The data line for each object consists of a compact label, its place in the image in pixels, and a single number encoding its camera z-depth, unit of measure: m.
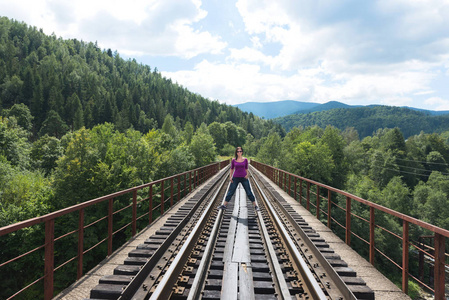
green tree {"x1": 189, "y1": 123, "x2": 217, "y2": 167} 65.31
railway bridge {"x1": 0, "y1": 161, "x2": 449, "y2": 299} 3.64
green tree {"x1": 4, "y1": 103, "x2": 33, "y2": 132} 80.94
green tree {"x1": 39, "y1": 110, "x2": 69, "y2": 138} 79.81
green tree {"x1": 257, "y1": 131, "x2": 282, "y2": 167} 71.38
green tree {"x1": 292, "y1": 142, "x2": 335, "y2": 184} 49.72
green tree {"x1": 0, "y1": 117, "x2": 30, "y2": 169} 41.94
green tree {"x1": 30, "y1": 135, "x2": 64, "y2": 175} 53.20
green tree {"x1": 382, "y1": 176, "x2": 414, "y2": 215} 56.03
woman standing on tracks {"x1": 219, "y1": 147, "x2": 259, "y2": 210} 8.39
